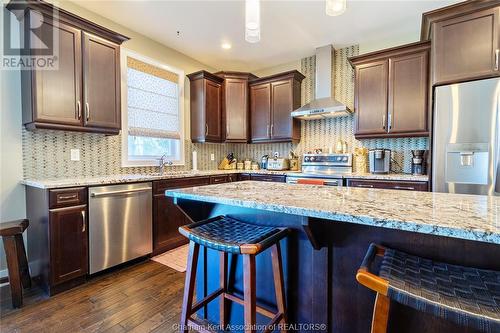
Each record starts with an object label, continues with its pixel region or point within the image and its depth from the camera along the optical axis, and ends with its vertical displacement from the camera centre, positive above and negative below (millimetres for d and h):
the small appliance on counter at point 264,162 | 4363 -56
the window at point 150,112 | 3186 +680
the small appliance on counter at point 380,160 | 3135 -20
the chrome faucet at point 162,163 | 3342 -52
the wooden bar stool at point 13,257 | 1857 -748
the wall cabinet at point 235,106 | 4180 +916
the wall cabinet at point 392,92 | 2889 +834
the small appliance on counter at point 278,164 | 4117 -87
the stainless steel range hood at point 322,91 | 3553 +1032
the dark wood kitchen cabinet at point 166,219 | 2836 -727
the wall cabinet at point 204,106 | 3900 +873
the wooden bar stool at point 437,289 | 635 -389
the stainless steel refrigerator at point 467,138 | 2176 +186
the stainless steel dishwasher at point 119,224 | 2273 -649
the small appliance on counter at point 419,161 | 3021 -39
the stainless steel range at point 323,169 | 3223 -160
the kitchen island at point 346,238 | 841 -340
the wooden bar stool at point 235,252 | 1087 -467
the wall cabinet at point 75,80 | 2172 +766
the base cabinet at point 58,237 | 2023 -668
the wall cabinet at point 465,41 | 2250 +1129
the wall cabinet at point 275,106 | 3928 +873
